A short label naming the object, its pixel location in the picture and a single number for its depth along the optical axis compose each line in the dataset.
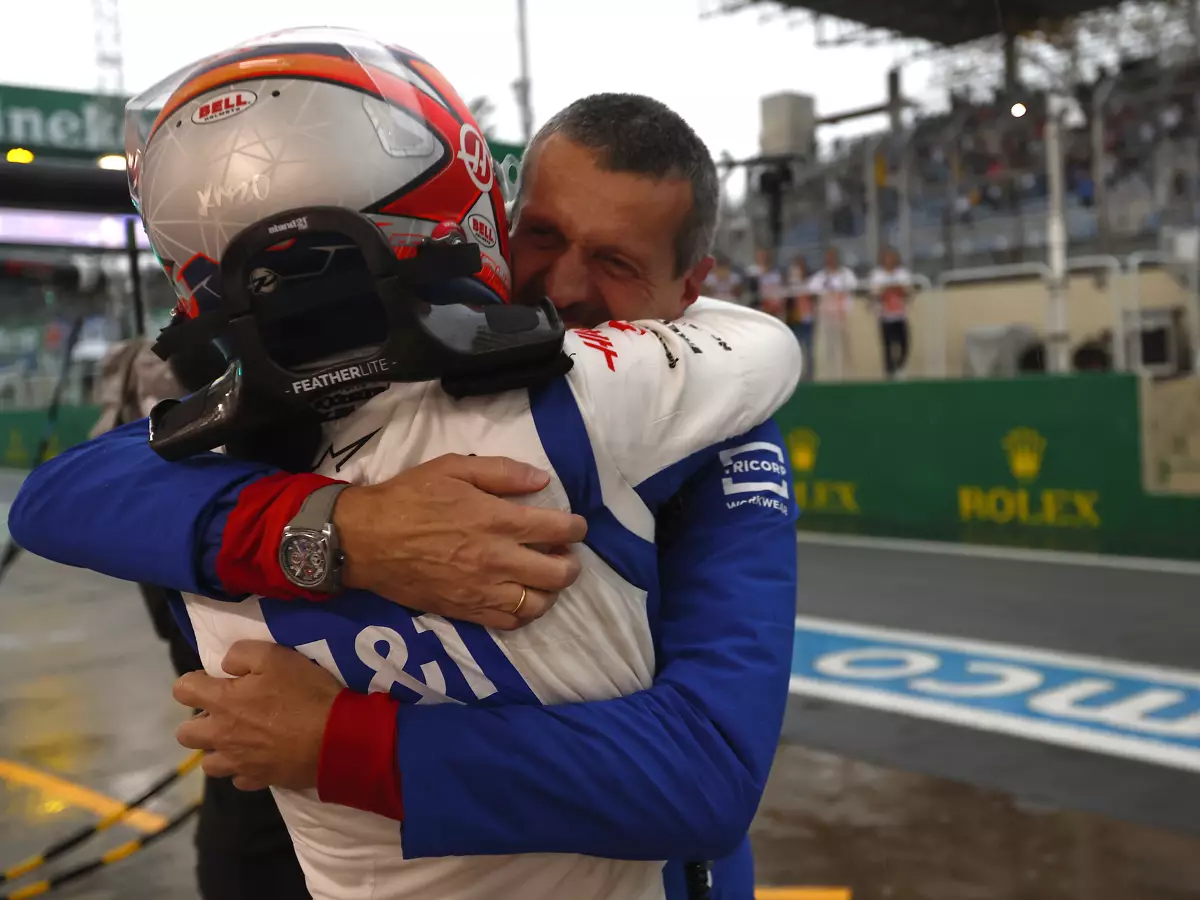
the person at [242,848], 2.04
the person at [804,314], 11.91
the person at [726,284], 12.49
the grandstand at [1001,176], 13.08
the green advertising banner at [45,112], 14.09
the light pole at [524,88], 15.05
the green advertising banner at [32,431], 19.94
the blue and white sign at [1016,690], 4.89
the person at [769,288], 12.22
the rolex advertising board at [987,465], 9.05
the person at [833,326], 11.59
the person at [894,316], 11.21
